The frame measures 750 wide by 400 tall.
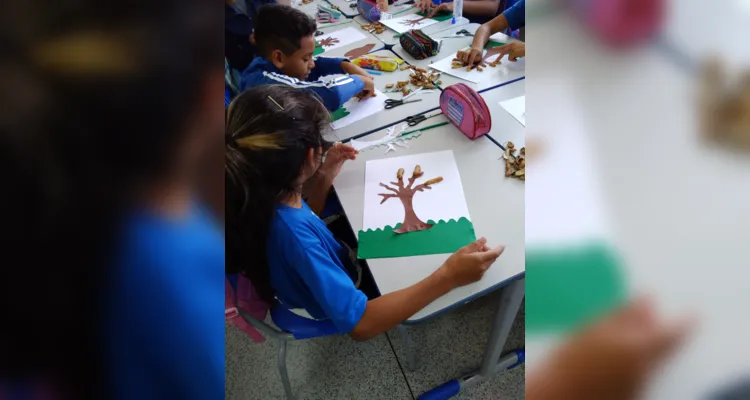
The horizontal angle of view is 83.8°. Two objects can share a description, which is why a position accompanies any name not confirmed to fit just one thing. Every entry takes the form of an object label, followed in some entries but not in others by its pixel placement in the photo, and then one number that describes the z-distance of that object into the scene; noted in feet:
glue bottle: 6.59
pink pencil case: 3.89
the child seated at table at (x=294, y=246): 2.66
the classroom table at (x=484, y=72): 4.90
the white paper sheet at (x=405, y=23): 6.72
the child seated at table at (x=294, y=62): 4.72
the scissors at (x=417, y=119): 4.41
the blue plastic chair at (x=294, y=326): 3.37
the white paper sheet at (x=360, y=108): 4.68
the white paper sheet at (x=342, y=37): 6.65
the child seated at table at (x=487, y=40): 5.19
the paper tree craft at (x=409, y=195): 3.17
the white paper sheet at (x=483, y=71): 5.05
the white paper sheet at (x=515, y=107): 4.14
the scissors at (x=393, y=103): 4.80
